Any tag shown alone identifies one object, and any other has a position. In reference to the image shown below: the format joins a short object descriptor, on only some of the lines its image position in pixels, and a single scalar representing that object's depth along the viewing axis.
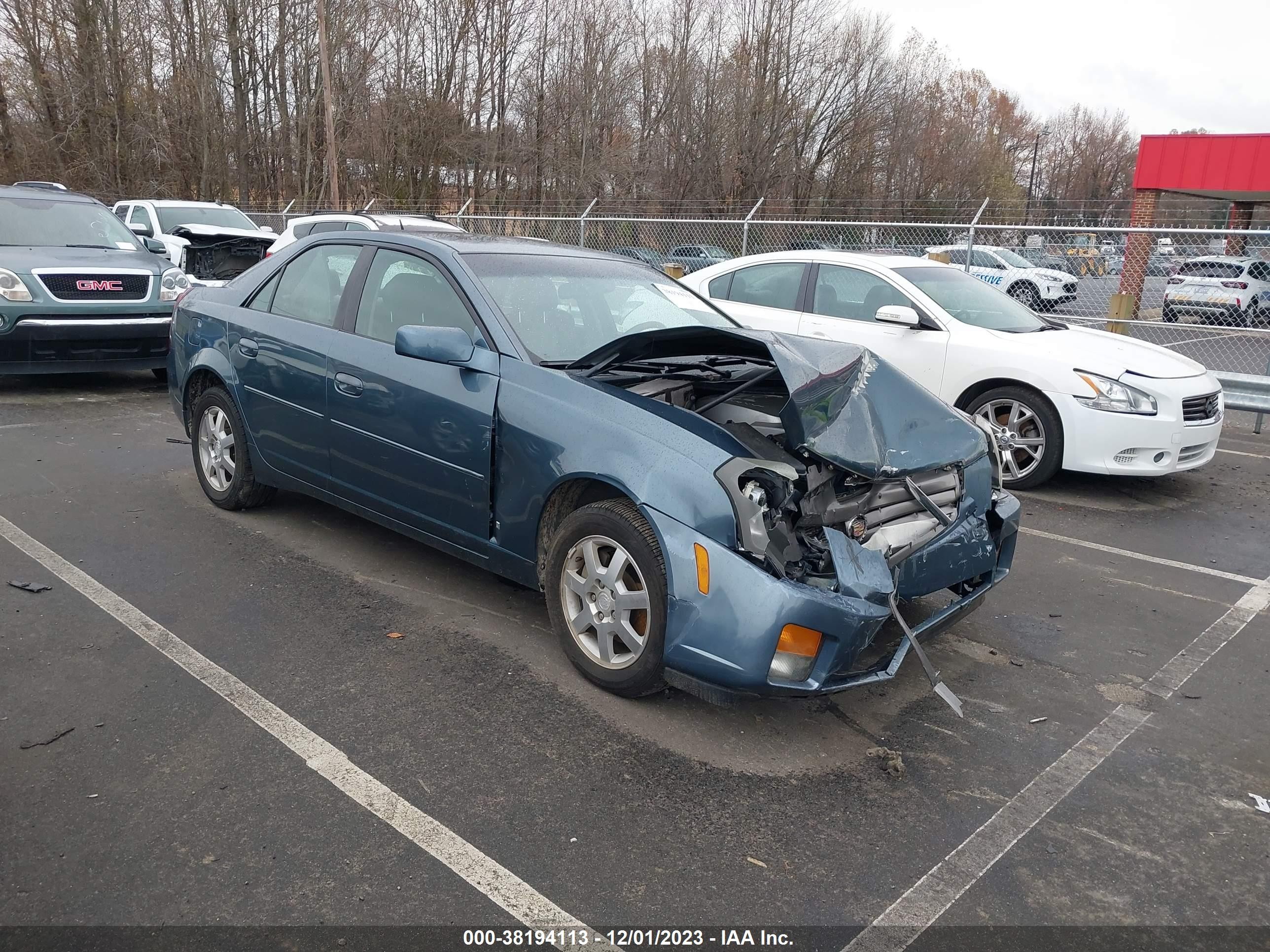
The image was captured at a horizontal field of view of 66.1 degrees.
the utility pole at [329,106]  24.41
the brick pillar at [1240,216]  27.56
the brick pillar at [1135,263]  12.46
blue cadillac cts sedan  3.29
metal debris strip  3.36
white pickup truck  10.78
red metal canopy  25.22
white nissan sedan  6.71
